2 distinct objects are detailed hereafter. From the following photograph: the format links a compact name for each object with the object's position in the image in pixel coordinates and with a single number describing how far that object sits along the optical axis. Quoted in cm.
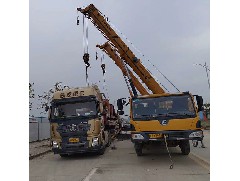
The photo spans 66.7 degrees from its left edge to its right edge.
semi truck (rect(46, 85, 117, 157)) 762
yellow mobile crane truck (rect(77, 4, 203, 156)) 607
